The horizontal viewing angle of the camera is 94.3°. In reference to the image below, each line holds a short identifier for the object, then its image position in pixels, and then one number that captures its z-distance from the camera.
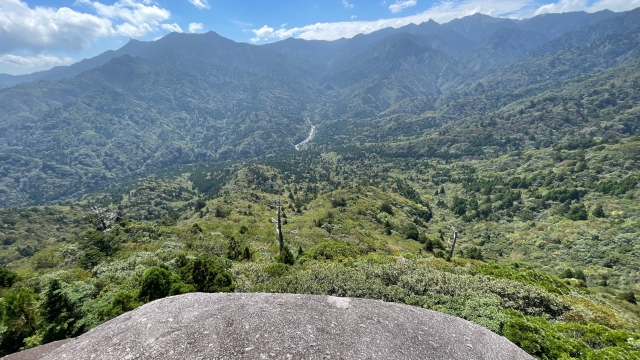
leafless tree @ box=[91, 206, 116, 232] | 63.34
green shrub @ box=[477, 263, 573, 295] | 33.14
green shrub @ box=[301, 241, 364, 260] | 41.78
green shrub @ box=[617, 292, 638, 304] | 50.75
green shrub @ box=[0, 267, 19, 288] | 29.77
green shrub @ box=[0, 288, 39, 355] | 17.67
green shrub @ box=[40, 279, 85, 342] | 17.14
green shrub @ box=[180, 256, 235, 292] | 23.66
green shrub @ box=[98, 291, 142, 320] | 19.14
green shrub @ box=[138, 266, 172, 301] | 20.14
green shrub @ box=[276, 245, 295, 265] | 38.81
